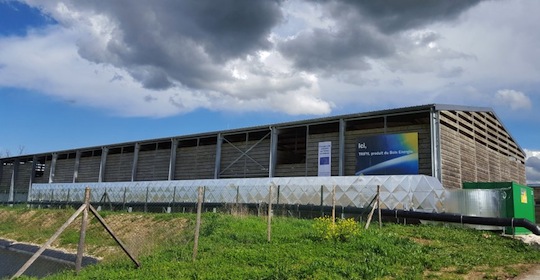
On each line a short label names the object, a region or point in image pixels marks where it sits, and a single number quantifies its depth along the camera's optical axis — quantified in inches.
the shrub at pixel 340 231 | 512.7
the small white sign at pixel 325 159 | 1178.8
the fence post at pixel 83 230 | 433.1
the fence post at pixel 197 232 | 473.4
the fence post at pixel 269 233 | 558.6
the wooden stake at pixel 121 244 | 437.5
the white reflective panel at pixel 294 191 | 872.9
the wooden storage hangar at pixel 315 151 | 1037.8
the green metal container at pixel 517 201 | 805.2
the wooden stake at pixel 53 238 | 411.6
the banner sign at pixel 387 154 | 1022.4
